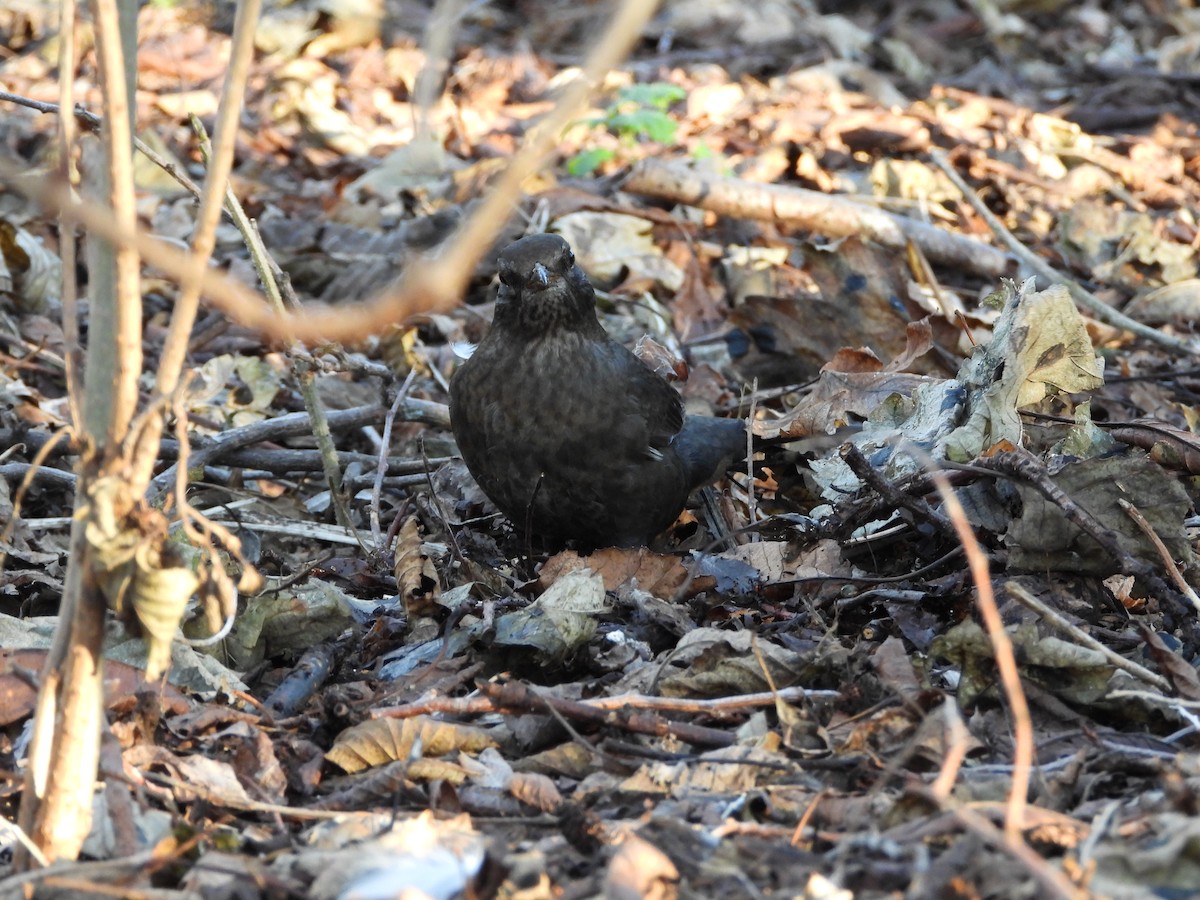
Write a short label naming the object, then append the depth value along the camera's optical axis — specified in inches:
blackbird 375.9
